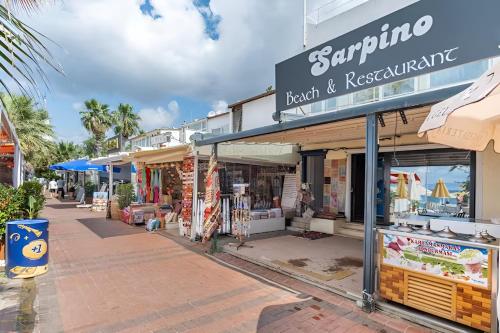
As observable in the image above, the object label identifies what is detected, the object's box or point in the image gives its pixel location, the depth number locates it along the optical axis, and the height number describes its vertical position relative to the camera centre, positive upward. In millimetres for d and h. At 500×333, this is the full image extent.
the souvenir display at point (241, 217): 7875 -1335
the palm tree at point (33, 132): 15564 +1735
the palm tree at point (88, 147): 36891 +2126
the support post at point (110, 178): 15328 -705
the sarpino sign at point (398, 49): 3422 +1607
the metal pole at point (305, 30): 9453 +4312
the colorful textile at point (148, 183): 12664 -767
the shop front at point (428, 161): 3371 +159
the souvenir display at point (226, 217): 8438 -1422
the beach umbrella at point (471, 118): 2195 +467
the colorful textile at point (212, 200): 7613 -880
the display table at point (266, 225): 8852 -1776
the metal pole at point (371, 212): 4121 -601
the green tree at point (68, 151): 40516 +1716
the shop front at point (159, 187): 9312 -914
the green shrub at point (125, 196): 12148 -1267
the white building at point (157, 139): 12259 +1910
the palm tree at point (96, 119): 29312 +4393
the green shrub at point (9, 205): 5543 -798
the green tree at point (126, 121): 32969 +4726
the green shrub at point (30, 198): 5985 -734
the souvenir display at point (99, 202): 14914 -1868
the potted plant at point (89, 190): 21425 -1860
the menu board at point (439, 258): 3309 -1069
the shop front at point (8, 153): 7036 +338
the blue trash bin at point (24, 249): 5141 -1471
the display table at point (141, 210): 10766 -1711
